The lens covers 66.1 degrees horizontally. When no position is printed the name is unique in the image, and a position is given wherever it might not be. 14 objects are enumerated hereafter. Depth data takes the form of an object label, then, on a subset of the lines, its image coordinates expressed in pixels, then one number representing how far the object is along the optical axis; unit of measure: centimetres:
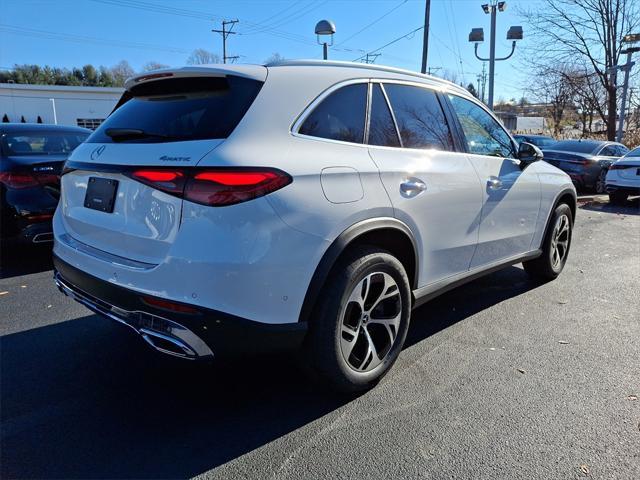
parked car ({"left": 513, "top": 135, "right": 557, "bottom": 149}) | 1998
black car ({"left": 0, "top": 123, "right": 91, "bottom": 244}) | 502
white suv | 220
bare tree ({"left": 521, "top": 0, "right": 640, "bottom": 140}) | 2052
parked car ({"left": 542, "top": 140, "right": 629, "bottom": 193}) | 1273
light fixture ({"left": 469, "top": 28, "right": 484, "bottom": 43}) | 1647
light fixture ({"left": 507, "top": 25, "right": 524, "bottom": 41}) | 1602
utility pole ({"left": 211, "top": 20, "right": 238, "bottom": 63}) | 5284
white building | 3634
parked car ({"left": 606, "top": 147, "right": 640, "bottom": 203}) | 1078
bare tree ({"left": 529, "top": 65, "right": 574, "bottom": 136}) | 2328
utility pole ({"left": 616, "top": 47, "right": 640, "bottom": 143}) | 1781
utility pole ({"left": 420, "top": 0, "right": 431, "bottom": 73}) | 1914
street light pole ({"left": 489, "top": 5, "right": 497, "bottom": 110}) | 1695
